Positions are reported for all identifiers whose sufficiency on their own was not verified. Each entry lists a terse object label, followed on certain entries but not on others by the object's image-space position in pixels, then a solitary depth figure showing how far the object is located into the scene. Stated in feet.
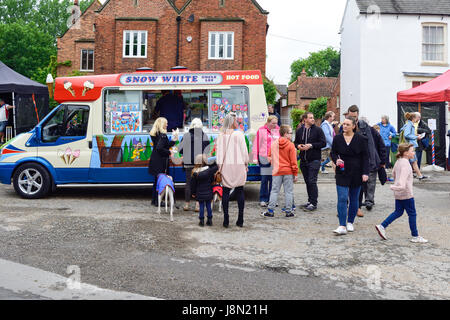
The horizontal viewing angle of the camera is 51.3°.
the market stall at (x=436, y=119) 61.67
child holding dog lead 25.43
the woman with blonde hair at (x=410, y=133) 44.93
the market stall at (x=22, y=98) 53.98
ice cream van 33.45
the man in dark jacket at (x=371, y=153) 28.99
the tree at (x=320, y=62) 277.44
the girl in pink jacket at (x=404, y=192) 22.63
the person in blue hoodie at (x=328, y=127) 39.99
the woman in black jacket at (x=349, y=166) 23.77
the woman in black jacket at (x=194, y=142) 28.94
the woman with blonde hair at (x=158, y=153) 30.30
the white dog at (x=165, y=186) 27.55
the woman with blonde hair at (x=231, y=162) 25.07
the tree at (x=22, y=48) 186.29
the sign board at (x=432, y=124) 60.49
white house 77.82
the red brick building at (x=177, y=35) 92.17
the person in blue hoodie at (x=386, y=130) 51.31
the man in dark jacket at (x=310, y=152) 30.22
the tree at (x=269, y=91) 94.21
